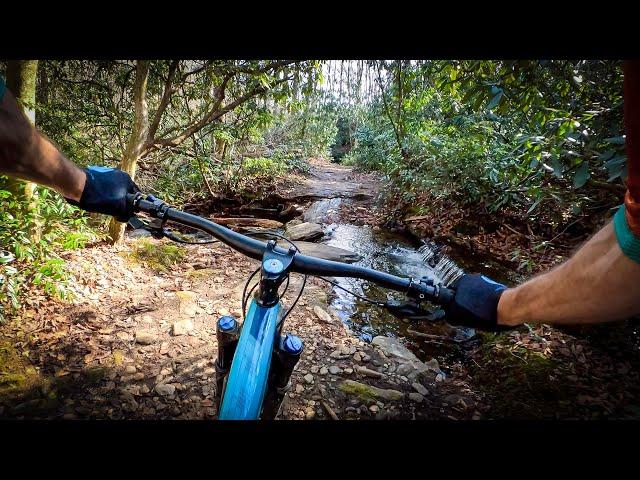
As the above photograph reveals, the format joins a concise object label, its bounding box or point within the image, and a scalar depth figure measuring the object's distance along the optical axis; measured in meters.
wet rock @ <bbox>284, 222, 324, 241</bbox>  7.41
